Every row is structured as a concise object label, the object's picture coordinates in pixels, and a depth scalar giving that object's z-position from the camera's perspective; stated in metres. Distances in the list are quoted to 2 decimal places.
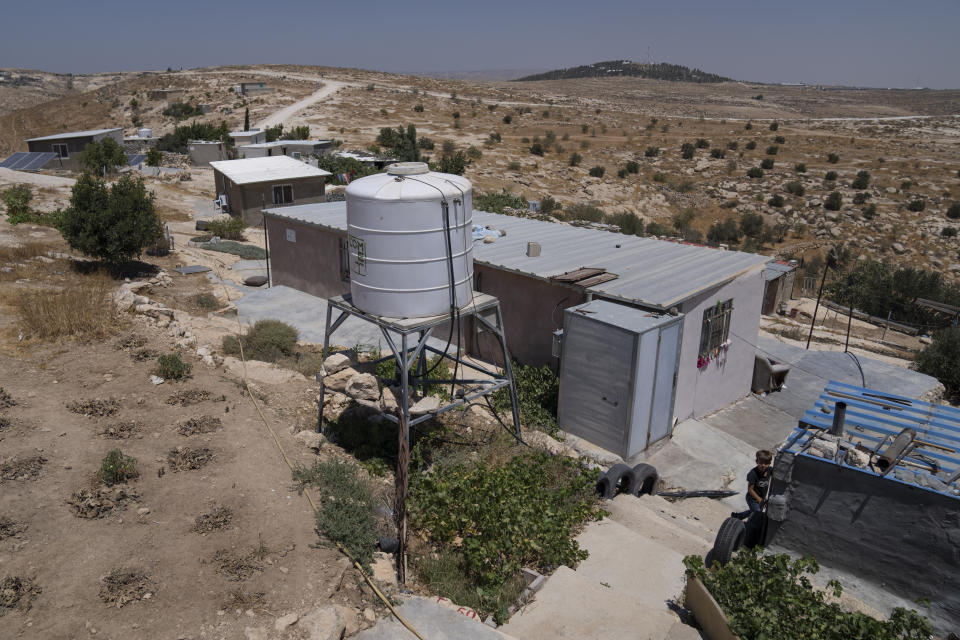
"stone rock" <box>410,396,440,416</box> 8.81
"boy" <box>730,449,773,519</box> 8.24
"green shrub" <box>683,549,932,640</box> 5.32
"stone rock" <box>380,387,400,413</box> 10.10
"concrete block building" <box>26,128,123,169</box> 38.66
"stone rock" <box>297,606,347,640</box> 5.48
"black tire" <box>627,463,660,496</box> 9.56
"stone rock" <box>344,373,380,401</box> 9.54
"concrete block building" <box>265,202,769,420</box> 11.72
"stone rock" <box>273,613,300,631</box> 5.54
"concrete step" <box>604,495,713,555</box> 8.09
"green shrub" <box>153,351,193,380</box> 10.30
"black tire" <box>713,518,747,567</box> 7.19
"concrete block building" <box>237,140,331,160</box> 37.41
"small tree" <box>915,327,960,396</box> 16.69
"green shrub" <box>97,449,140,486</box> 7.42
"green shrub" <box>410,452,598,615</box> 6.88
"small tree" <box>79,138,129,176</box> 35.12
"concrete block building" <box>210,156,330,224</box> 27.22
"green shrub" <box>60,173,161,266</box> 16.84
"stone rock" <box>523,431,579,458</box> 10.21
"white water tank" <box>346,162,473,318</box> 8.20
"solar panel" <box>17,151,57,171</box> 35.42
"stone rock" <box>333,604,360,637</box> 5.75
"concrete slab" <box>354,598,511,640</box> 5.61
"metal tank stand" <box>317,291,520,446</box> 8.32
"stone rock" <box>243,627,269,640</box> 5.41
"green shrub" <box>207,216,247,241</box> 25.08
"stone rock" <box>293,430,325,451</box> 9.25
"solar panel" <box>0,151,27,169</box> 35.59
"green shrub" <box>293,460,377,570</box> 6.82
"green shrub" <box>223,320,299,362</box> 12.59
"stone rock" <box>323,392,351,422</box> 10.70
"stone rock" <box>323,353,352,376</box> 9.88
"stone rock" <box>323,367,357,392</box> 9.89
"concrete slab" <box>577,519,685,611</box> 6.80
